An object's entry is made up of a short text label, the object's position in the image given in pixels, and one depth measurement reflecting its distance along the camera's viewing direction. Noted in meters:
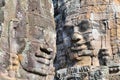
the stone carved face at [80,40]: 11.07
